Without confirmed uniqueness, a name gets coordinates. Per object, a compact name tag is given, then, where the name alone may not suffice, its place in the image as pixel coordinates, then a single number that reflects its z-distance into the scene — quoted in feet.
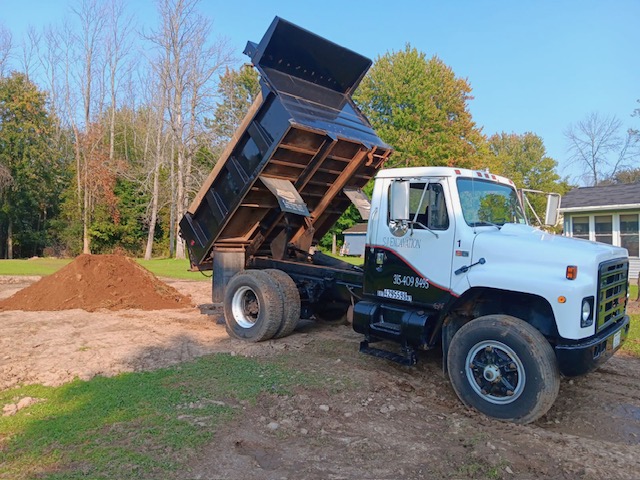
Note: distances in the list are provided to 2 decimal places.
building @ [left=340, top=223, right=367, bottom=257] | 114.40
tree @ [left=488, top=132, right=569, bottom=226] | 208.78
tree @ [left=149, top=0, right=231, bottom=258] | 109.50
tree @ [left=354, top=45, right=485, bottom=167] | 122.93
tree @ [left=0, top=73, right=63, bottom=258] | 117.60
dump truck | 15.17
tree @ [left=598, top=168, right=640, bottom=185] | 162.16
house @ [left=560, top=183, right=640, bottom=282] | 57.41
